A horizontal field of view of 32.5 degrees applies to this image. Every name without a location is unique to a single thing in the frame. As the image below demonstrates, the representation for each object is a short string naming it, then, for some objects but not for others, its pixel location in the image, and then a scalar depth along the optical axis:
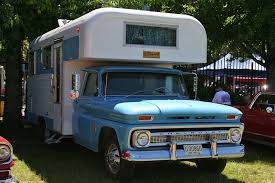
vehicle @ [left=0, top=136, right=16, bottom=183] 5.59
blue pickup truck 7.27
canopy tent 19.52
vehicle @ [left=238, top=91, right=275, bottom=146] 10.63
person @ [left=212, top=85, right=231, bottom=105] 14.23
